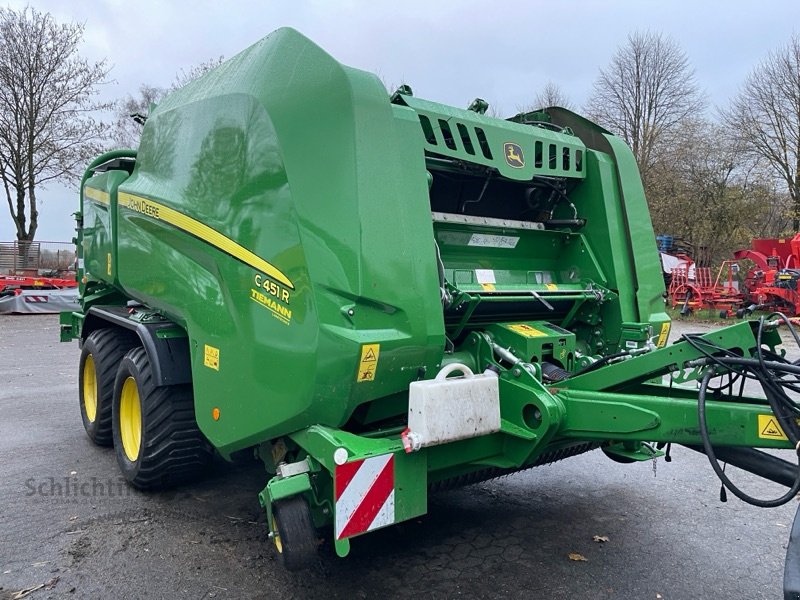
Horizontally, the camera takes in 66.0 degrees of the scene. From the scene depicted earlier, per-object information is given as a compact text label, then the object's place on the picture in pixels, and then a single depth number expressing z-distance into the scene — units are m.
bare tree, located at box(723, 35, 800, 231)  21.88
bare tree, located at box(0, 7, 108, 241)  22.47
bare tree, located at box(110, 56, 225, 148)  23.78
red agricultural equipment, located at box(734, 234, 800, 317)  14.31
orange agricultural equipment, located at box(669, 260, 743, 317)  16.55
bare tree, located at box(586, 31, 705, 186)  26.36
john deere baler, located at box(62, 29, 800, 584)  2.41
